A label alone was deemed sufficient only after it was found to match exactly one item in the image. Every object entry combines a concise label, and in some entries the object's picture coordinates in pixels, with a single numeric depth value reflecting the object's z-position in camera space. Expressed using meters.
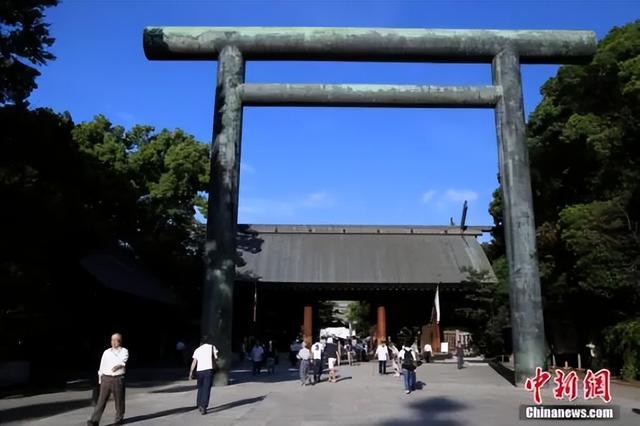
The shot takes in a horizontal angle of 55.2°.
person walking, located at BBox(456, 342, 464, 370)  23.33
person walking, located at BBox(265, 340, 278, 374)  22.02
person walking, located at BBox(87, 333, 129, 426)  9.37
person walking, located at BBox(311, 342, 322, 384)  17.34
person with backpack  14.34
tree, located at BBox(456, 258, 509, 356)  24.58
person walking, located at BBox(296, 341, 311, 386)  16.50
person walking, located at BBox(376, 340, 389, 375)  20.80
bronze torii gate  16.02
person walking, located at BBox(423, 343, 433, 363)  27.82
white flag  27.70
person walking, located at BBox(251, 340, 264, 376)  19.94
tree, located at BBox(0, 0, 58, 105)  13.90
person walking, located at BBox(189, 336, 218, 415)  10.77
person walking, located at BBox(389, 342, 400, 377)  20.50
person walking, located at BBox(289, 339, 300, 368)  23.88
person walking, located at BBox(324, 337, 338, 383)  17.80
